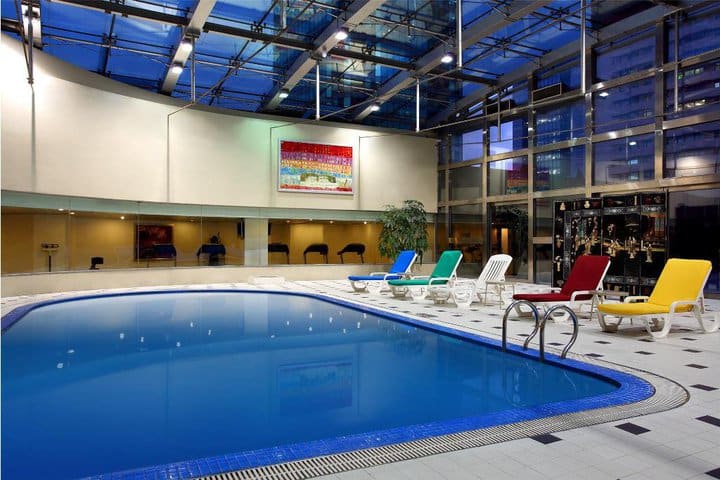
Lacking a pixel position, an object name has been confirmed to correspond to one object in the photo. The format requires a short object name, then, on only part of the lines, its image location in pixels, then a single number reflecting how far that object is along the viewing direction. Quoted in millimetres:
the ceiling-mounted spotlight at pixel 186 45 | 10656
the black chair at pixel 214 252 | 14836
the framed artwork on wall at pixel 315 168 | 15617
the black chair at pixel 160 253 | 13826
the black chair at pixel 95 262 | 12734
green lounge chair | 10016
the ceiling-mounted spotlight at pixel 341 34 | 10766
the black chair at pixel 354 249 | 17005
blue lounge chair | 12109
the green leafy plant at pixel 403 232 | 15992
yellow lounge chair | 6179
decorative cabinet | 10023
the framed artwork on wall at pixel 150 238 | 13594
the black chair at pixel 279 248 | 15898
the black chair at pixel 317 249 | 16422
